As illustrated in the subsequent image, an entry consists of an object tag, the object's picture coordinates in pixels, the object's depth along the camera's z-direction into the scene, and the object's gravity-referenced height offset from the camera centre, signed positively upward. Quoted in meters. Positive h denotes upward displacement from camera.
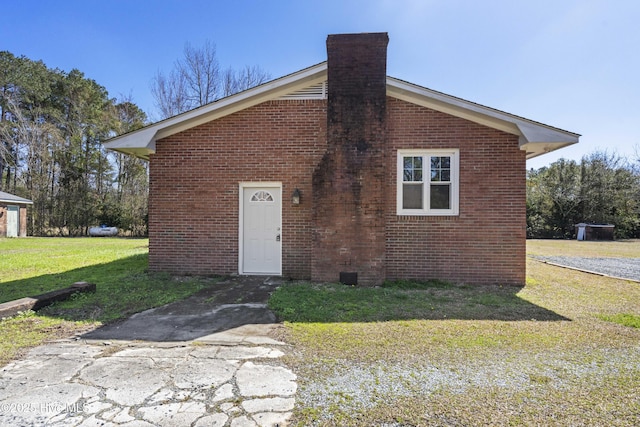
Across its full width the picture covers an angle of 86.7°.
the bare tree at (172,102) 25.42 +8.62
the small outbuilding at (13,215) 21.22 -0.03
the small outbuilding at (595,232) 24.62 -0.74
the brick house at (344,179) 7.32 +0.91
